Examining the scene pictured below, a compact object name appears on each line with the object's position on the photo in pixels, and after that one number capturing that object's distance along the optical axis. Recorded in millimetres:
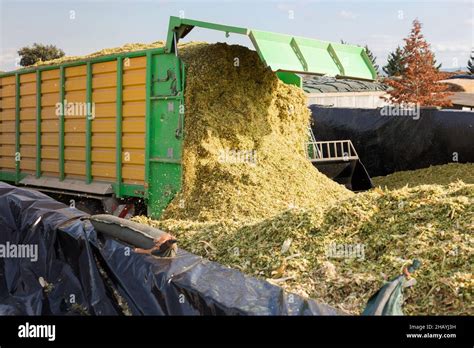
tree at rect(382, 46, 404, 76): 38781
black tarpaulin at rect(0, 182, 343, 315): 3443
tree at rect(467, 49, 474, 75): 41300
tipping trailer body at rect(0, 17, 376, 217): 7043
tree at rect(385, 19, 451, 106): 22762
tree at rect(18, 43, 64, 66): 32906
